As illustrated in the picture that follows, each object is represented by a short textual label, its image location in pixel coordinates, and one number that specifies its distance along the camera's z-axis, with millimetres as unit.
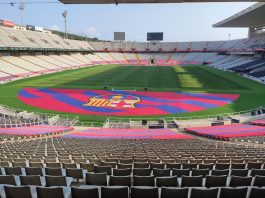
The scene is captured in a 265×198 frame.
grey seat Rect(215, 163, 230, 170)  9172
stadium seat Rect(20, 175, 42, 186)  6539
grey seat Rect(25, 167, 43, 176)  7727
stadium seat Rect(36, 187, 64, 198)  5129
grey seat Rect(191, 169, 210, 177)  7950
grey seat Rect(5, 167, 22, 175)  7789
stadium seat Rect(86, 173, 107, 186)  6804
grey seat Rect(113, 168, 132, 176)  7918
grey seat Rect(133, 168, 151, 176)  8031
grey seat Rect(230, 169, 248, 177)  7816
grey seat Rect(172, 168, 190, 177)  8039
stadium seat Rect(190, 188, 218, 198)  5223
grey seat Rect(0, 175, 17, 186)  6410
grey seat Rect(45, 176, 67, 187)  6398
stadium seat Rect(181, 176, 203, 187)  6672
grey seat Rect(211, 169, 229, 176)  7823
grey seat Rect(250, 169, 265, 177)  7786
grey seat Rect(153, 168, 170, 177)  8016
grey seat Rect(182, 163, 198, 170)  9180
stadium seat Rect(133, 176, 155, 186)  6555
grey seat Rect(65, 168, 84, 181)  7594
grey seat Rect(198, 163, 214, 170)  9092
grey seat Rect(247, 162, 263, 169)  9368
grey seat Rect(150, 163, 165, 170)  9139
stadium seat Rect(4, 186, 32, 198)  5141
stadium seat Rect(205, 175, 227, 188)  6694
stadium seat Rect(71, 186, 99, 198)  5277
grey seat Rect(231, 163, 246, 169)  9186
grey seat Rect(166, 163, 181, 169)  9232
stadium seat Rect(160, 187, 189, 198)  5246
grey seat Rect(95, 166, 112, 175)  8242
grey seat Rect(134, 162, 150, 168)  9141
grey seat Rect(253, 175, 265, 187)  6518
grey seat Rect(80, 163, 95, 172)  8742
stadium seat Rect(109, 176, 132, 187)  6562
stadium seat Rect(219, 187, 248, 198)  5316
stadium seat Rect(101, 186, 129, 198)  5274
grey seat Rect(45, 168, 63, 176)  7738
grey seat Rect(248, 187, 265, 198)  5277
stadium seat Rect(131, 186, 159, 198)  5320
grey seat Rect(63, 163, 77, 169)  8999
